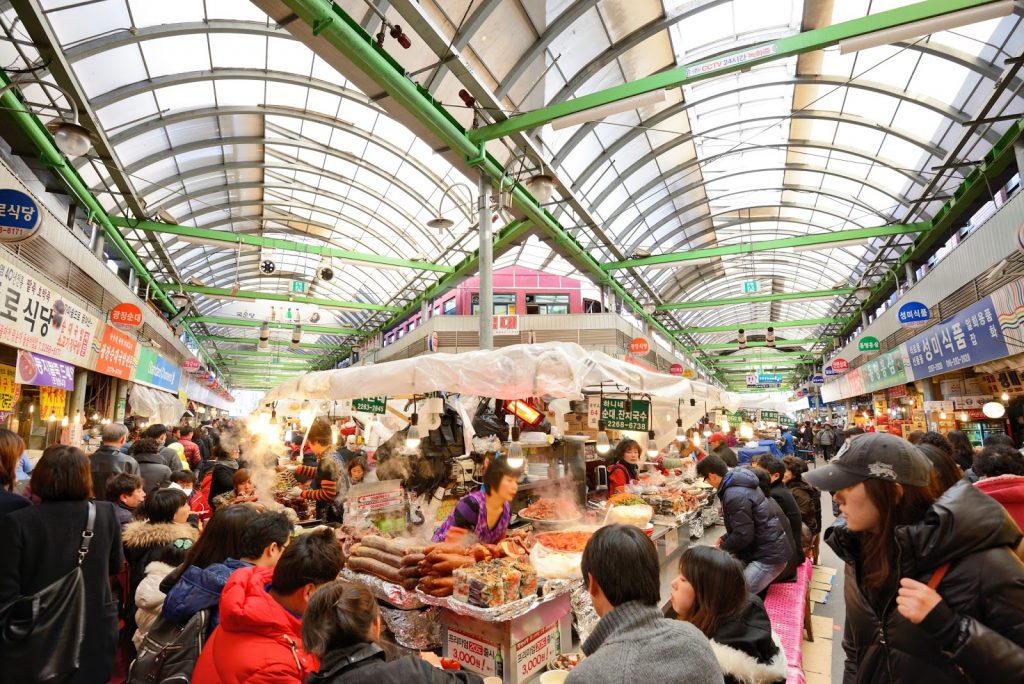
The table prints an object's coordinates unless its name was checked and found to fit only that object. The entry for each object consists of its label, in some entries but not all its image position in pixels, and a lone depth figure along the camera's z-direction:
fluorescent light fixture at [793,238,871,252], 14.06
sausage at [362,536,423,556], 4.55
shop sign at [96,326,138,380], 11.86
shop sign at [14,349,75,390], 7.74
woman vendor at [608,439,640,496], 9.02
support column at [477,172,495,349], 9.71
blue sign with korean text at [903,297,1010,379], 9.66
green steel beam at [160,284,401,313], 16.94
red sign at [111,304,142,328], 11.90
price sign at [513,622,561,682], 3.98
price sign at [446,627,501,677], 3.92
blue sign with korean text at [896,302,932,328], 13.09
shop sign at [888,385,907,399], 18.30
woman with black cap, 1.61
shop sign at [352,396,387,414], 8.21
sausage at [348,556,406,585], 4.36
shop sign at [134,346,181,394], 15.20
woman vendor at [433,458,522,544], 5.09
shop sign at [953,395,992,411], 12.92
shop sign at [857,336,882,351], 17.98
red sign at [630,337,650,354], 17.02
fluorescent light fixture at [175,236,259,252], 13.05
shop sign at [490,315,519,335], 13.79
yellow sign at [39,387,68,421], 11.18
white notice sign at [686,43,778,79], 6.98
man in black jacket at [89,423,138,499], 5.64
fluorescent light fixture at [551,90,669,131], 7.45
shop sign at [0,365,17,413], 8.88
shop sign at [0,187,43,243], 6.36
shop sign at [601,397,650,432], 7.47
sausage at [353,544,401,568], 4.48
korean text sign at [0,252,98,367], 7.10
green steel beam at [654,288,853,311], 18.27
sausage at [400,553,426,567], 4.33
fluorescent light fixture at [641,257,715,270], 22.22
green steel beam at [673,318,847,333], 21.98
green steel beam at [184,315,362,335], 22.42
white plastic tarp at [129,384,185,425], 15.77
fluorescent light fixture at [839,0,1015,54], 5.81
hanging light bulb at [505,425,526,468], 5.21
